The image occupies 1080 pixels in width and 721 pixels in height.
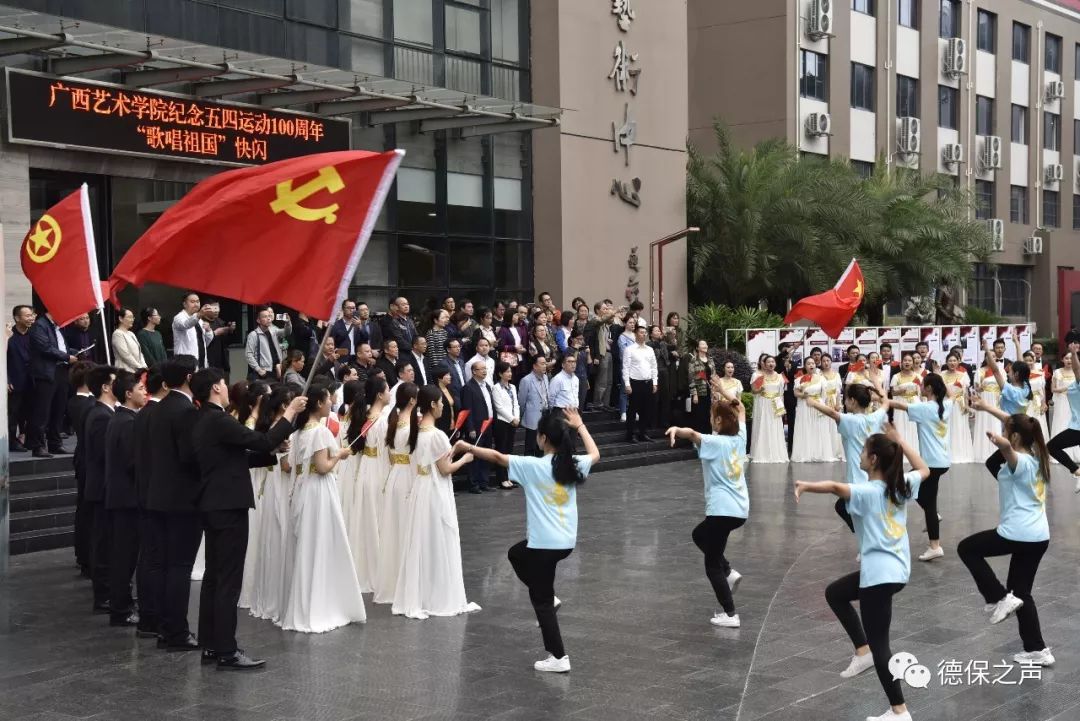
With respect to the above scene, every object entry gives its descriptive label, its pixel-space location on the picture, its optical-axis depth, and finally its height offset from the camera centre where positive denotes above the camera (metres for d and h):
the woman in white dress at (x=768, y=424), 22.38 -1.74
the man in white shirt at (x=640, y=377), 21.72 -0.92
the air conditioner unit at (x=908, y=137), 40.06 +5.46
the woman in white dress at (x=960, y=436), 22.25 -1.97
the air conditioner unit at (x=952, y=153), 42.03 +5.23
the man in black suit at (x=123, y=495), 10.04 -1.29
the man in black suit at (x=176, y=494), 9.02 -1.15
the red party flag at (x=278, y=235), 8.82 +0.59
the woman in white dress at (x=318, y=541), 10.03 -1.66
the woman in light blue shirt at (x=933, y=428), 12.99 -1.07
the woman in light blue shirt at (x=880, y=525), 7.54 -1.18
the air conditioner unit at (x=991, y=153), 43.88 +5.45
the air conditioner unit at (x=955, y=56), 42.06 +8.29
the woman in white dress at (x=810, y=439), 22.56 -2.02
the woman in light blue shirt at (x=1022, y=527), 8.49 -1.36
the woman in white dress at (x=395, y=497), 10.87 -1.48
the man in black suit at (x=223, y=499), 8.72 -1.14
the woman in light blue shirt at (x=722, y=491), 9.91 -1.29
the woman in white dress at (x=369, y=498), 11.45 -1.55
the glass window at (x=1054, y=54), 47.84 +9.49
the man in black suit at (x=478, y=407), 17.95 -1.15
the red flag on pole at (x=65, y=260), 12.35 +0.61
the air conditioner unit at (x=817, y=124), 36.34 +5.32
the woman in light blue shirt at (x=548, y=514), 8.47 -1.23
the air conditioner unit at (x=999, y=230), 41.51 +2.84
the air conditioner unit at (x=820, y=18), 36.16 +8.16
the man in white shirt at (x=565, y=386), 19.45 -0.94
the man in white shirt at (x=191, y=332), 16.45 -0.10
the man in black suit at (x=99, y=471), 10.55 -1.16
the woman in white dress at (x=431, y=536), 10.49 -1.71
